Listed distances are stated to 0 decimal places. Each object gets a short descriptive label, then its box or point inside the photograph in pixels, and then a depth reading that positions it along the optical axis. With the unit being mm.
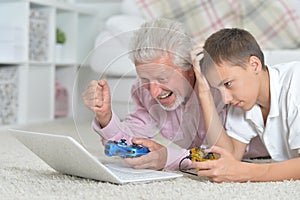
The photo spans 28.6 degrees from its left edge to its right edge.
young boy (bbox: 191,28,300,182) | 1280
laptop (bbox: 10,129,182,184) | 1181
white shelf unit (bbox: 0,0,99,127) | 2865
